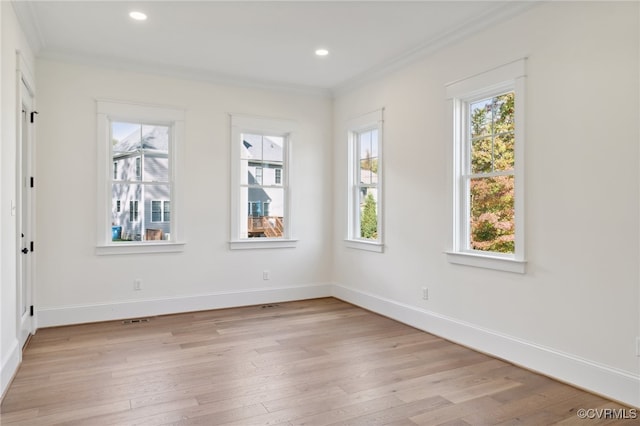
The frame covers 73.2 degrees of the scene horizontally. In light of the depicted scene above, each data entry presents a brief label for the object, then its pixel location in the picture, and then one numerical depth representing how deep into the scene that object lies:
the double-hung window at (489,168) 3.49
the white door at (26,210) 4.03
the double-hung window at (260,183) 5.50
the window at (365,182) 5.21
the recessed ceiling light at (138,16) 3.68
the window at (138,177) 4.80
